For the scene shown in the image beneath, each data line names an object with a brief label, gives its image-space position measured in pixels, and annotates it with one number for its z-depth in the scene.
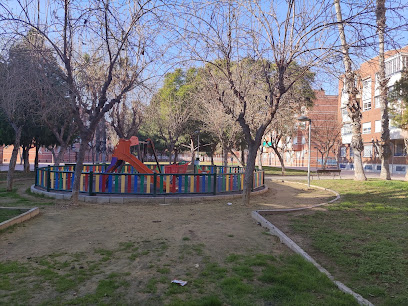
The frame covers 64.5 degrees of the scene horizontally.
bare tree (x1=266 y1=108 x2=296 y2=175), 21.94
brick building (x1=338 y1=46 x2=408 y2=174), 34.16
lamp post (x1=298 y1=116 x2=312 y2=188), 16.45
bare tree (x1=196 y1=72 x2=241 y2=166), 21.75
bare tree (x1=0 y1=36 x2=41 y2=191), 12.78
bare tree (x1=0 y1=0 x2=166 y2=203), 9.23
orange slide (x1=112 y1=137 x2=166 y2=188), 12.71
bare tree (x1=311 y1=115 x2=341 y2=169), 40.79
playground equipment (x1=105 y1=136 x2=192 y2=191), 12.73
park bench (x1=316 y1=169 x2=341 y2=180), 20.60
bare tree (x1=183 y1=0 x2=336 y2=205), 9.20
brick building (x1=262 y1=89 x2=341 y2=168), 41.25
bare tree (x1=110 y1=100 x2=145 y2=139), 17.75
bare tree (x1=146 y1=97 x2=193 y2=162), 27.42
